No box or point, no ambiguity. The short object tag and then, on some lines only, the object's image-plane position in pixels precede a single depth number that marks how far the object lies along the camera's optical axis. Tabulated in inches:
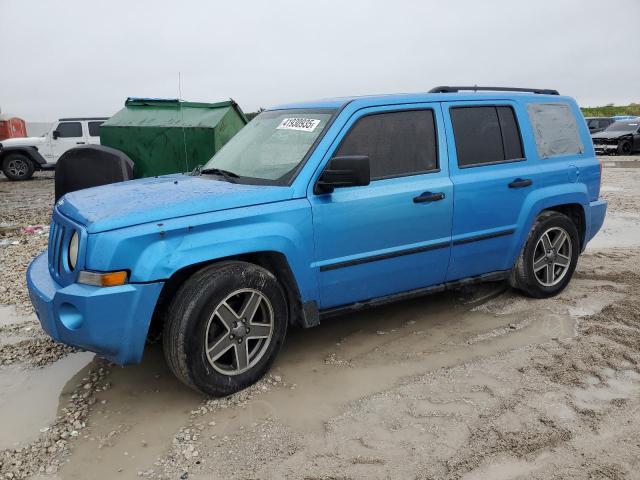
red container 938.7
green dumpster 348.2
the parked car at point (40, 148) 658.2
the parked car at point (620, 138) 841.5
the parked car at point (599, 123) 1030.9
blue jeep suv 117.5
